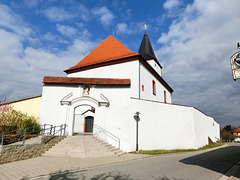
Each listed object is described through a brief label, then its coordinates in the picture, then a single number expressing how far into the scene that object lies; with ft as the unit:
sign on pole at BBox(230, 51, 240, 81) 19.48
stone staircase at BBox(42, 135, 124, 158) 30.99
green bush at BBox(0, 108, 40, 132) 33.81
